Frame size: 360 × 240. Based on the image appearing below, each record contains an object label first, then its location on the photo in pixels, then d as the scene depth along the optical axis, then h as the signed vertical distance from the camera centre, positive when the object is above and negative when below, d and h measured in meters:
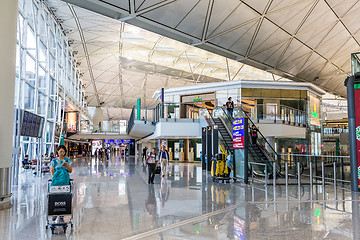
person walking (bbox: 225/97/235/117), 20.27 +2.37
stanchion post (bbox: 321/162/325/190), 13.41 -1.22
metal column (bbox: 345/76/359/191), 12.29 +0.49
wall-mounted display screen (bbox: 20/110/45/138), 15.29 +0.95
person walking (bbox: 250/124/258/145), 17.16 +0.46
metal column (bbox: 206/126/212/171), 21.65 -0.19
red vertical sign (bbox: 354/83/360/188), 12.21 +1.12
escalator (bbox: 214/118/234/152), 17.70 +0.56
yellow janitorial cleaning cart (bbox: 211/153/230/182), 15.16 -1.23
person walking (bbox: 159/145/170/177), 17.64 -0.84
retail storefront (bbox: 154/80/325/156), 26.22 +3.49
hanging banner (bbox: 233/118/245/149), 14.76 +0.44
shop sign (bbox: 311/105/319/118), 31.19 +2.89
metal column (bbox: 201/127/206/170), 23.27 -0.18
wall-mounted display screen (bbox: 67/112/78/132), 42.73 +3.00
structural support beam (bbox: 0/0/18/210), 8.56 +1.40
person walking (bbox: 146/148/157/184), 14.42 -0.96
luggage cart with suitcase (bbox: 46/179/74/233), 6.21 -1.15
